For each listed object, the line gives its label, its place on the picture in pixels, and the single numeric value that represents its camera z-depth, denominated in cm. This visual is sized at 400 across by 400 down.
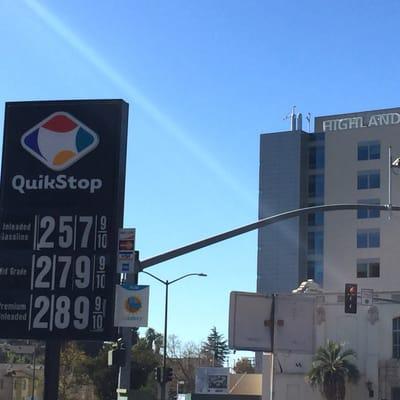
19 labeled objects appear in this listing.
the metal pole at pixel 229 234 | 2031
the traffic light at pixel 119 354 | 1903
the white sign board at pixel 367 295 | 4612
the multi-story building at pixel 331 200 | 9738
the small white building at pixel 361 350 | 6662
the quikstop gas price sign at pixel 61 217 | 1523
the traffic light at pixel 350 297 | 3619
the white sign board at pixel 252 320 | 2697
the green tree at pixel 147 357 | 7312
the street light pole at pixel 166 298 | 5295
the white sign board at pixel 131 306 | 1641
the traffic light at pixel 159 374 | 4400
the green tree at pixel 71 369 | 7406
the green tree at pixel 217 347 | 16948
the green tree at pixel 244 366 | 14515
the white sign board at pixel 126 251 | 1652
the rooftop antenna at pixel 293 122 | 11642
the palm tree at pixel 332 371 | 6506
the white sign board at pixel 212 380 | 8915
